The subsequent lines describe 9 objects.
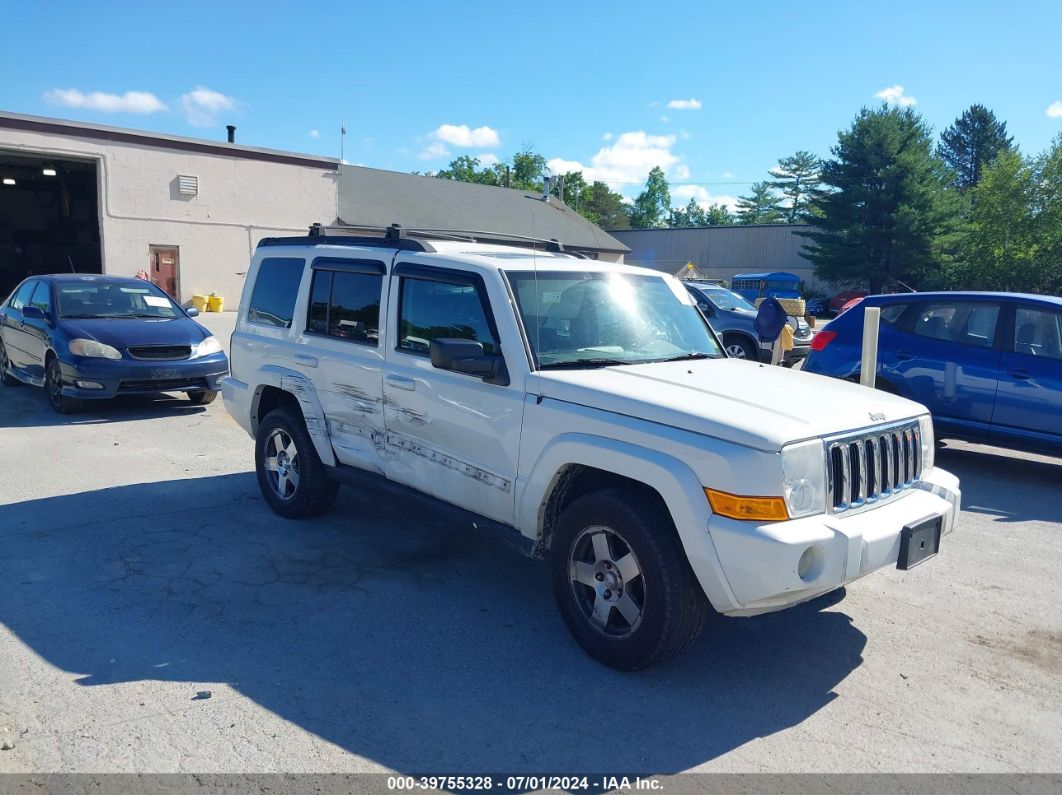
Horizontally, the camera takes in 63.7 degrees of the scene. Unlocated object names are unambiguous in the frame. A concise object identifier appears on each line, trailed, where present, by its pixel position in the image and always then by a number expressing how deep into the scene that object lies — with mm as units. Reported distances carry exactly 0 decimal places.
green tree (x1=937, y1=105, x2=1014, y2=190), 91500
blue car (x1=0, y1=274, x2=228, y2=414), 10070
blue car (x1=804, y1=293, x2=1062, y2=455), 8023
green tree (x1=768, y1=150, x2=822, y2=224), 117831
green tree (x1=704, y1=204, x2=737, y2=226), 140750
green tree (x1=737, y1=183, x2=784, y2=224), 129375
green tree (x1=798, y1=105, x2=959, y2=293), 50312
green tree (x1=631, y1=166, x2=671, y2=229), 119812
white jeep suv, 3707
